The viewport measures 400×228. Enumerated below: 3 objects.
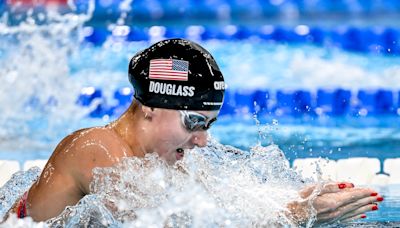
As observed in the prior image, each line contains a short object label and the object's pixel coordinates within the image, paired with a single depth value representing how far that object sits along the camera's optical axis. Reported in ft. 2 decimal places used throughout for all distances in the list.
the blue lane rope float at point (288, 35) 50.11
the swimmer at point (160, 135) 16.60
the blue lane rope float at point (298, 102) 46.42
